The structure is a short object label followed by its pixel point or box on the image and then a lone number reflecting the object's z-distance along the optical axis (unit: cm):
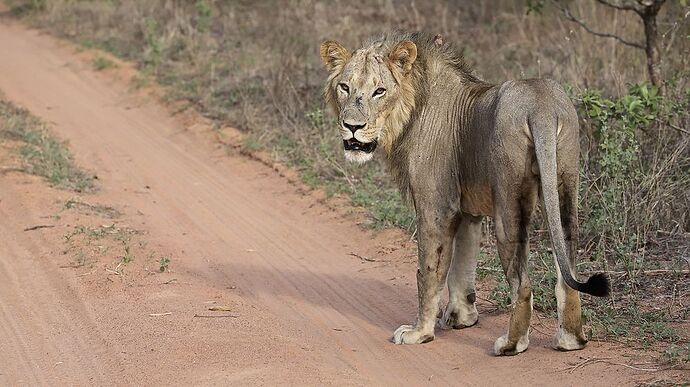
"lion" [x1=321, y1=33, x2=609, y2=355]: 1101
